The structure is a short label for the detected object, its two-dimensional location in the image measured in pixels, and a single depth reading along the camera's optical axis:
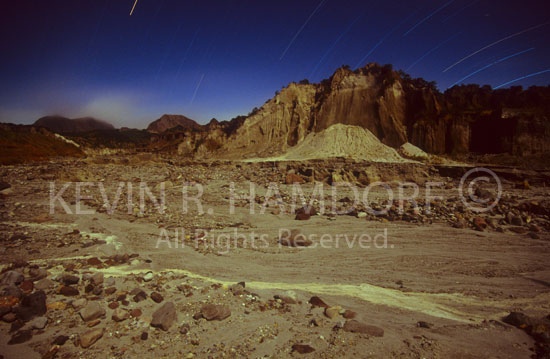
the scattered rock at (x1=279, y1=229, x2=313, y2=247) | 5.43
